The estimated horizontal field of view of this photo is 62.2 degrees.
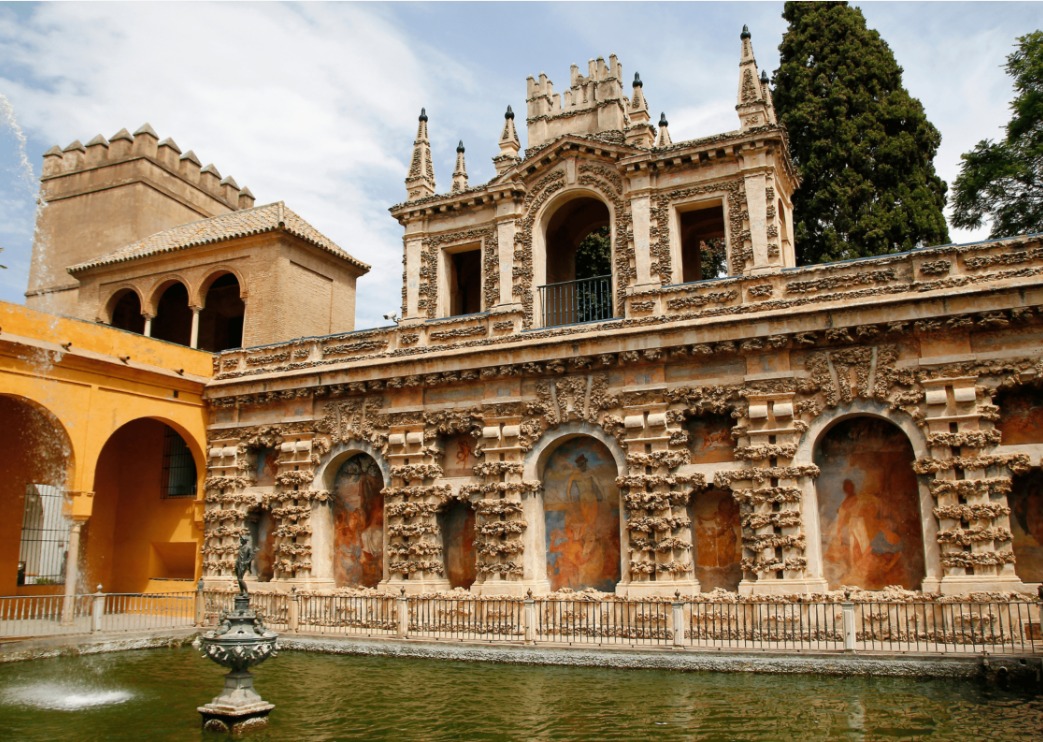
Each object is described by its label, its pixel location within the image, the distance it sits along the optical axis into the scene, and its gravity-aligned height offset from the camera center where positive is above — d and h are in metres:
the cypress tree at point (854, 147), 27.30 +13.13
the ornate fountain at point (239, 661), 11.00 -1.22
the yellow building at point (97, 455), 20.66 +2.97
